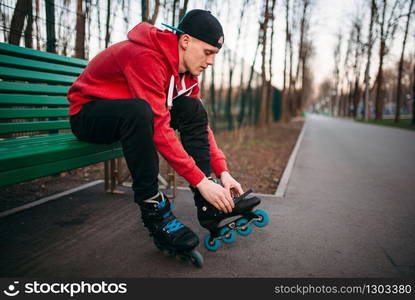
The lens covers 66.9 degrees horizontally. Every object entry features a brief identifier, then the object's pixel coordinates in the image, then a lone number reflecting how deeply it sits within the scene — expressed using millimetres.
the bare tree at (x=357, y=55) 29312
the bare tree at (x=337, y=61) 43444
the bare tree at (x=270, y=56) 11725
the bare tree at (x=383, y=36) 21622
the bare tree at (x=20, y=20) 3076
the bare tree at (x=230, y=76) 10898
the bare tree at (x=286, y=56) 16188
